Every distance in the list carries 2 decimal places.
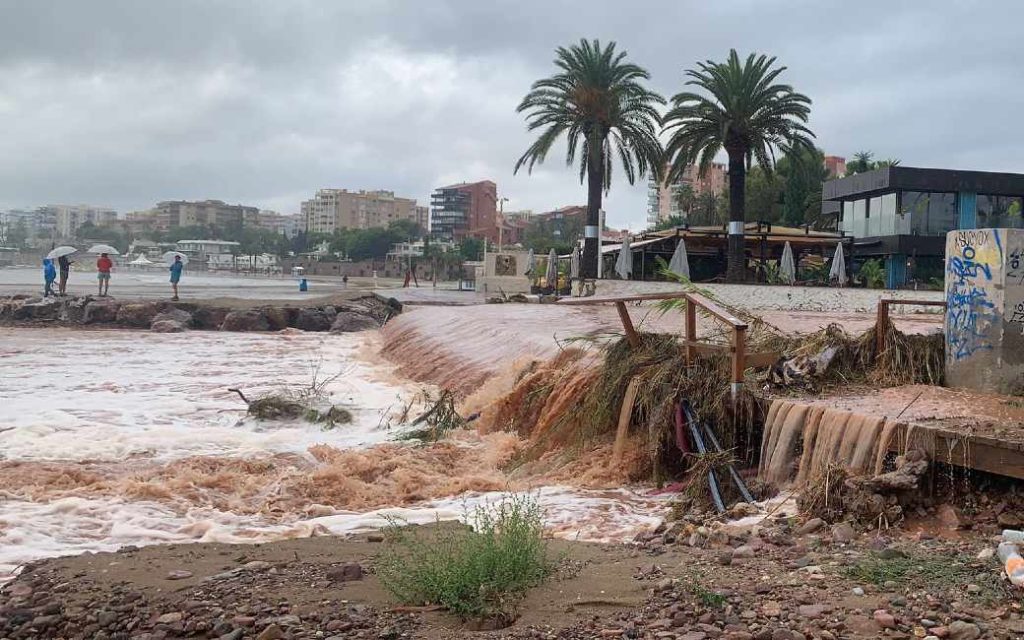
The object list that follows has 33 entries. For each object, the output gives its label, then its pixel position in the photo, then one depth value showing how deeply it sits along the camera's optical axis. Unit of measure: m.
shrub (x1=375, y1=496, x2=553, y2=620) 4.67
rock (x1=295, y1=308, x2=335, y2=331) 29.16
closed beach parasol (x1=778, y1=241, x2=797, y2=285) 29.52
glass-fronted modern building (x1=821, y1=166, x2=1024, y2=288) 37.78
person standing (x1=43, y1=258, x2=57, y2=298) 32.74
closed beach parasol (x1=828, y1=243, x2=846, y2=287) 30.38
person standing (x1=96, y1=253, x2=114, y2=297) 34.56
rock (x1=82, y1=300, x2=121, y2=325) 29.14
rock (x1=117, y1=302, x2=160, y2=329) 29.00
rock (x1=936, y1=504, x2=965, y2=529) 5.94
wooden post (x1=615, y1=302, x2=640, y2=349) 9.45
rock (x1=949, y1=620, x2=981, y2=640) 3.96
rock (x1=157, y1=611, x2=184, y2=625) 4.69
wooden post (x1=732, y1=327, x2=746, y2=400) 7.95
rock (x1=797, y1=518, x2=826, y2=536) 6.03
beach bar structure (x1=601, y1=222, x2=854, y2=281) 33.03
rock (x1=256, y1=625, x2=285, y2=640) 4.33
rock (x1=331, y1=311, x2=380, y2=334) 28.97
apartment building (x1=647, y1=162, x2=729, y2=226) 77.44
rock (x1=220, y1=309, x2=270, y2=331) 28.77
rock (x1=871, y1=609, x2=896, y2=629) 4.12
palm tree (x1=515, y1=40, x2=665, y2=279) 32.69
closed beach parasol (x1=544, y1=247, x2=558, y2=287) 38.69
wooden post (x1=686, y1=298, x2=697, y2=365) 8.73
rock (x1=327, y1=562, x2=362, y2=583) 5.30
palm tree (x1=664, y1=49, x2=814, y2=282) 29.42
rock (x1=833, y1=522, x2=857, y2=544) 5.70
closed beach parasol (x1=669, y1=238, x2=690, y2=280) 29.06
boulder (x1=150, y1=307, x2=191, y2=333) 28.00
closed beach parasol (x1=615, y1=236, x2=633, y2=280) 30.38
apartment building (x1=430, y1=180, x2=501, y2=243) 185.62
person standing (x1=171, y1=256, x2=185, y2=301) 34.69
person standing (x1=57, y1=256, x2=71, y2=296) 33.47
